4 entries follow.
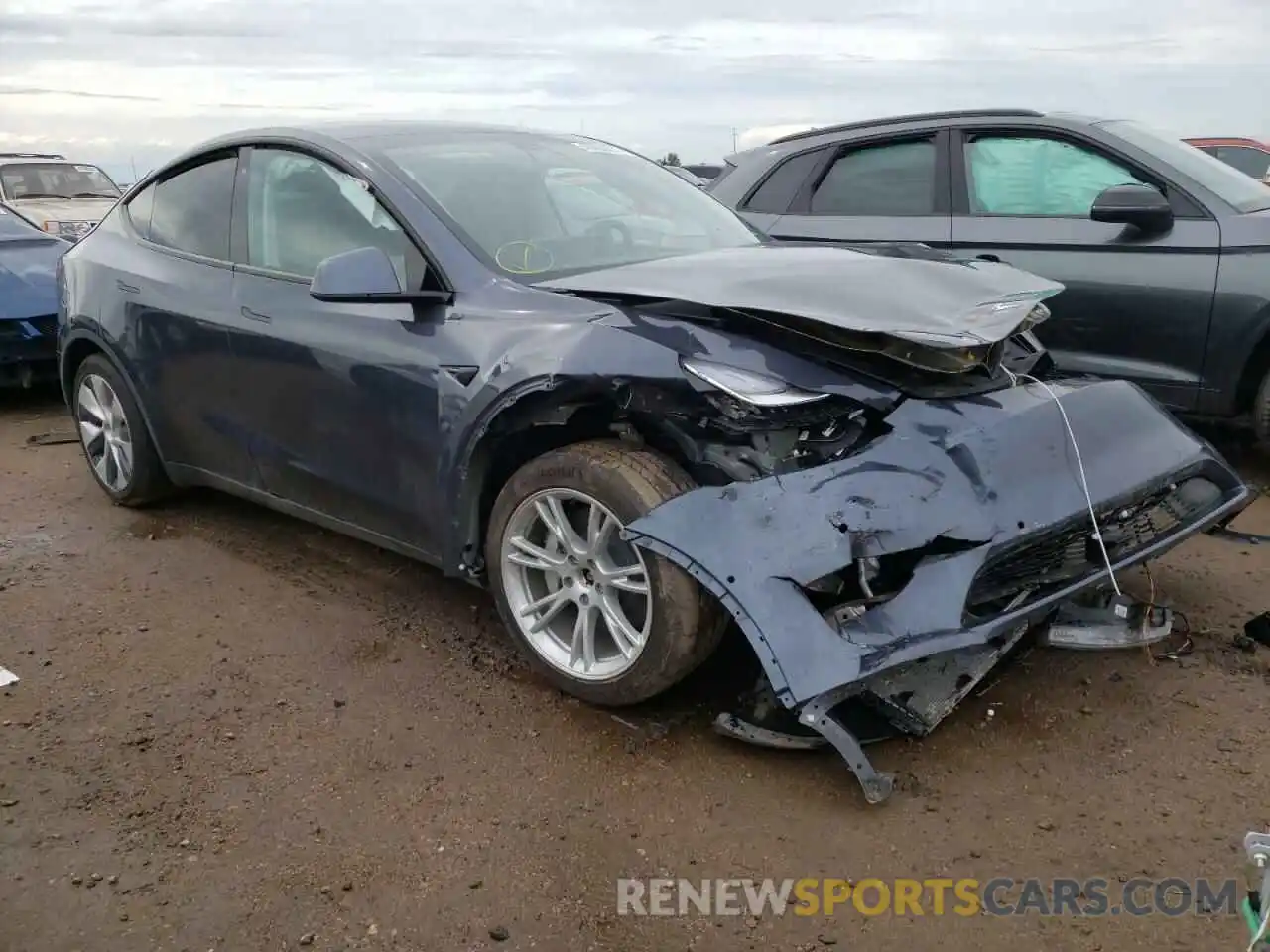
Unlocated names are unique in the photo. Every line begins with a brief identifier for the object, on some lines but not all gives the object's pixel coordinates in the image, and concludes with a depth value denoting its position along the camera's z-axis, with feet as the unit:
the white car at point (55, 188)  43.75
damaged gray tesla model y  9.01
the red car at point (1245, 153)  39.70
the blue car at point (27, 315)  23.17
